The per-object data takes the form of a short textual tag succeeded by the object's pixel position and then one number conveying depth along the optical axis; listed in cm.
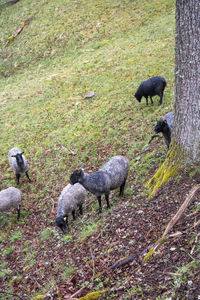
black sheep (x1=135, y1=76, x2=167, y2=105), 1255
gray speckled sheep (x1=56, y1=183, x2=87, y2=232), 793
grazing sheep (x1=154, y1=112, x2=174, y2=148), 833
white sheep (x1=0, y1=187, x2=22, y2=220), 943
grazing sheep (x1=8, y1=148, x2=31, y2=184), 1102
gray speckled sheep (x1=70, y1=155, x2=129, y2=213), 765
